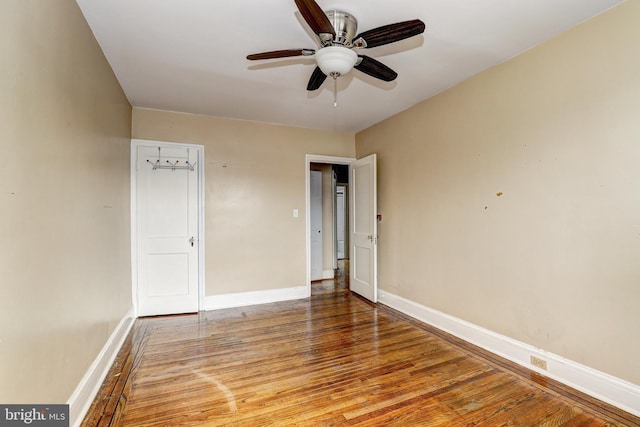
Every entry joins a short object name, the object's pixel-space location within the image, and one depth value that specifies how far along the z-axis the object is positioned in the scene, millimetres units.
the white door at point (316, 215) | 5527
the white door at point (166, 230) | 3621
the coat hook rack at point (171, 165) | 3682
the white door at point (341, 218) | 8219
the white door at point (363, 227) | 4031
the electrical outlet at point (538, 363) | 2242
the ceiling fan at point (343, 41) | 1661
